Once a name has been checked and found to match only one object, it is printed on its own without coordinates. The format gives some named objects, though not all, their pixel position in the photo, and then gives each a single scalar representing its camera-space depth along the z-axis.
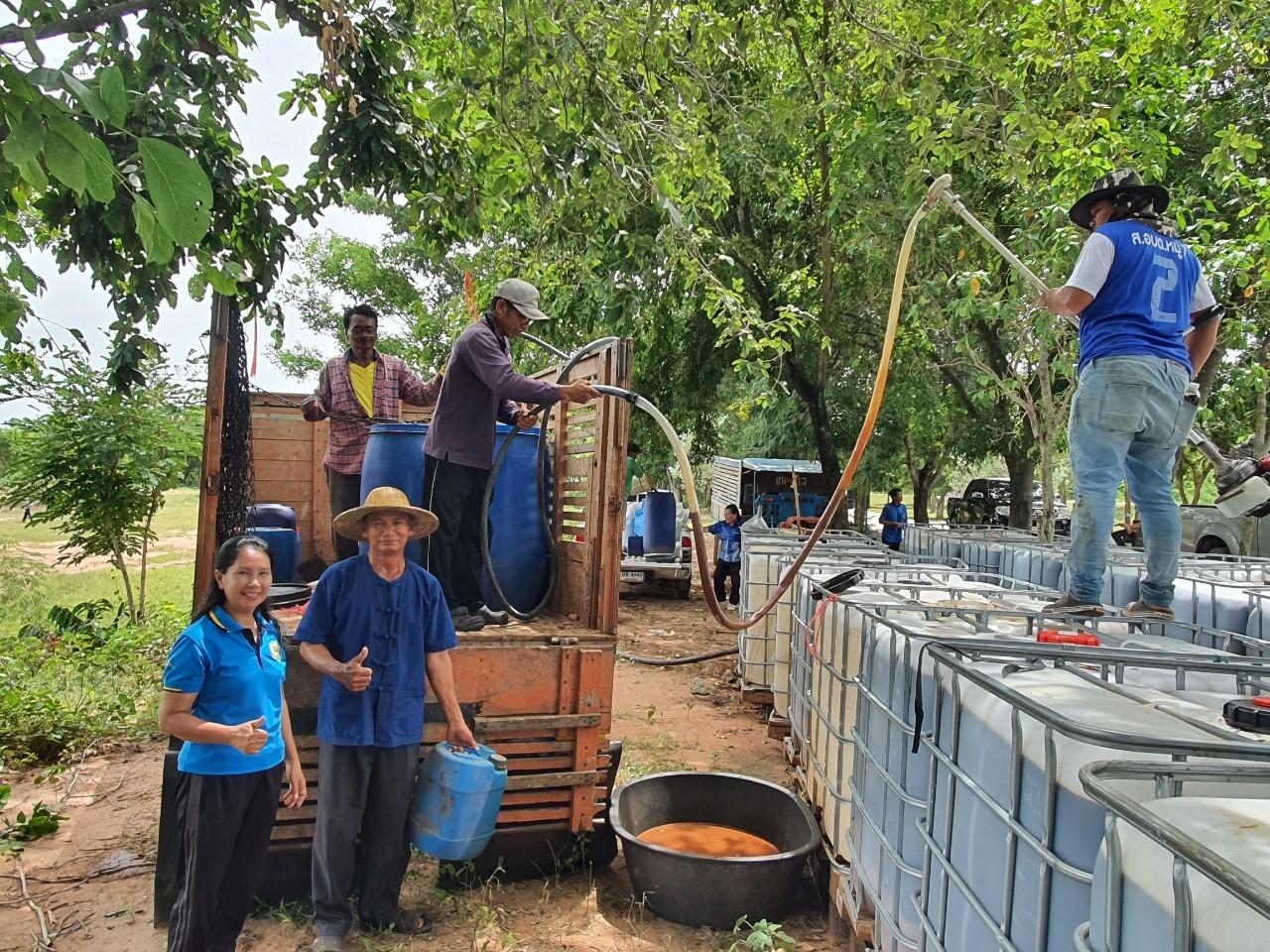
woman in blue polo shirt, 2.78
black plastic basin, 3.68
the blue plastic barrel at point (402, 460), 4.51
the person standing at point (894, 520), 13.35
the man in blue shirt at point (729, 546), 12.09
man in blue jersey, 3.19
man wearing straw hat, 3.33
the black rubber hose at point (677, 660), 8.43
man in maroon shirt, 4.10
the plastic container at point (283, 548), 5.31
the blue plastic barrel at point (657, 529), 14.50
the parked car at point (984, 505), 21.00
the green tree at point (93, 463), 9.27
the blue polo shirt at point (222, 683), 2.77
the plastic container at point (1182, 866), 0.97
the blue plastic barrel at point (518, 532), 4.45
